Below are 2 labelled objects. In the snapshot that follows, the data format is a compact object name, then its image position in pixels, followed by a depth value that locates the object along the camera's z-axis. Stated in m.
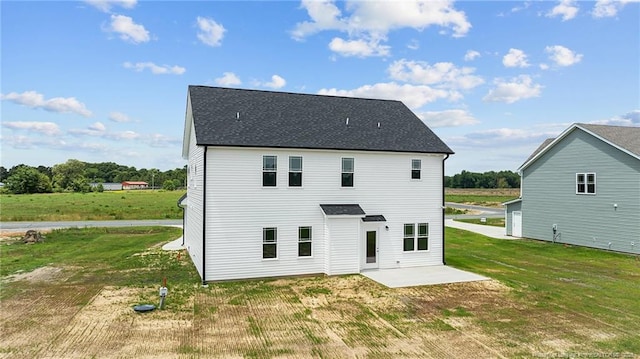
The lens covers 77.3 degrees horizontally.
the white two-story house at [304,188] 16.08
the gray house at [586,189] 23.23
